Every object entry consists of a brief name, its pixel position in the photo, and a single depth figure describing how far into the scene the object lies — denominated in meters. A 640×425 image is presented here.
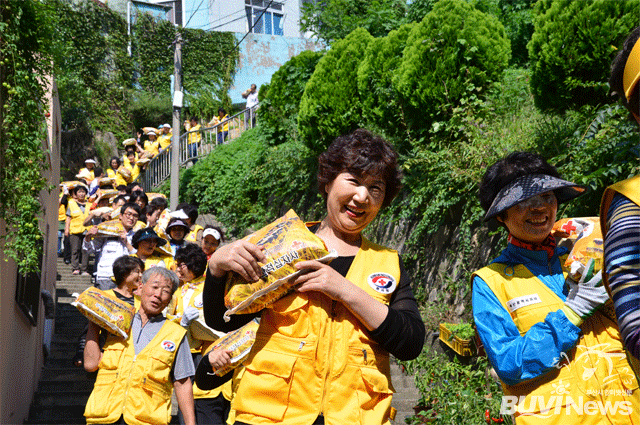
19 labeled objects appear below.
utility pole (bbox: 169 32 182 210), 17.70
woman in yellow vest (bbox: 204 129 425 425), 2.44
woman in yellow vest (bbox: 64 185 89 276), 12.82
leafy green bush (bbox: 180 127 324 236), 13.27
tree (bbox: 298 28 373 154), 10.90
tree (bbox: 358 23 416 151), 9.39
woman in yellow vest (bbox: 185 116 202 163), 21.64
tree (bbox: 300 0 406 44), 13.07
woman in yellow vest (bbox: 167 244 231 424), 5.34
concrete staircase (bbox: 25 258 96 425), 7.47
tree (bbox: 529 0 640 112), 6.17
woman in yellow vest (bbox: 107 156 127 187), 17.93
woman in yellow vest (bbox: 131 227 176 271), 6.97
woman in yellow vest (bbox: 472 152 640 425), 2.48
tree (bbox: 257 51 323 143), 14.73
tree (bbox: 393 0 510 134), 8.11
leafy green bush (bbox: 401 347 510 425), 5.72
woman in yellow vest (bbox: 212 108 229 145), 21.66
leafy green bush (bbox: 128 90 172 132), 27.33
